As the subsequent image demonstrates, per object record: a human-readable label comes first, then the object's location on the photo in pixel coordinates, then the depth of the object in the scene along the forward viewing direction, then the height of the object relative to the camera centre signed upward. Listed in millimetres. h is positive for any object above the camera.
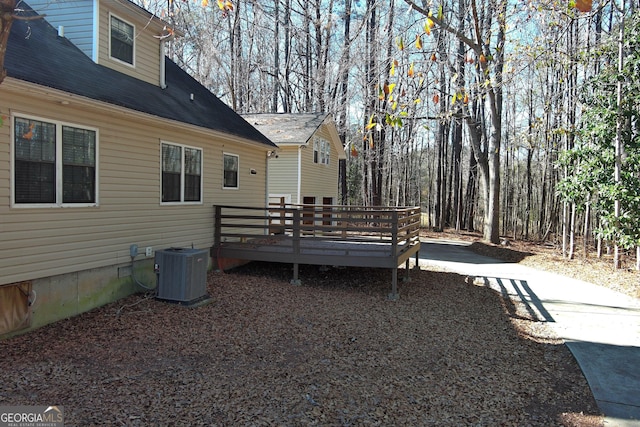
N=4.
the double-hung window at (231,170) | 10312 +651
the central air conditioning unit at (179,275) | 6898 -1284
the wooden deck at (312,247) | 8828 -1082
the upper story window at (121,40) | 8086 +2979
